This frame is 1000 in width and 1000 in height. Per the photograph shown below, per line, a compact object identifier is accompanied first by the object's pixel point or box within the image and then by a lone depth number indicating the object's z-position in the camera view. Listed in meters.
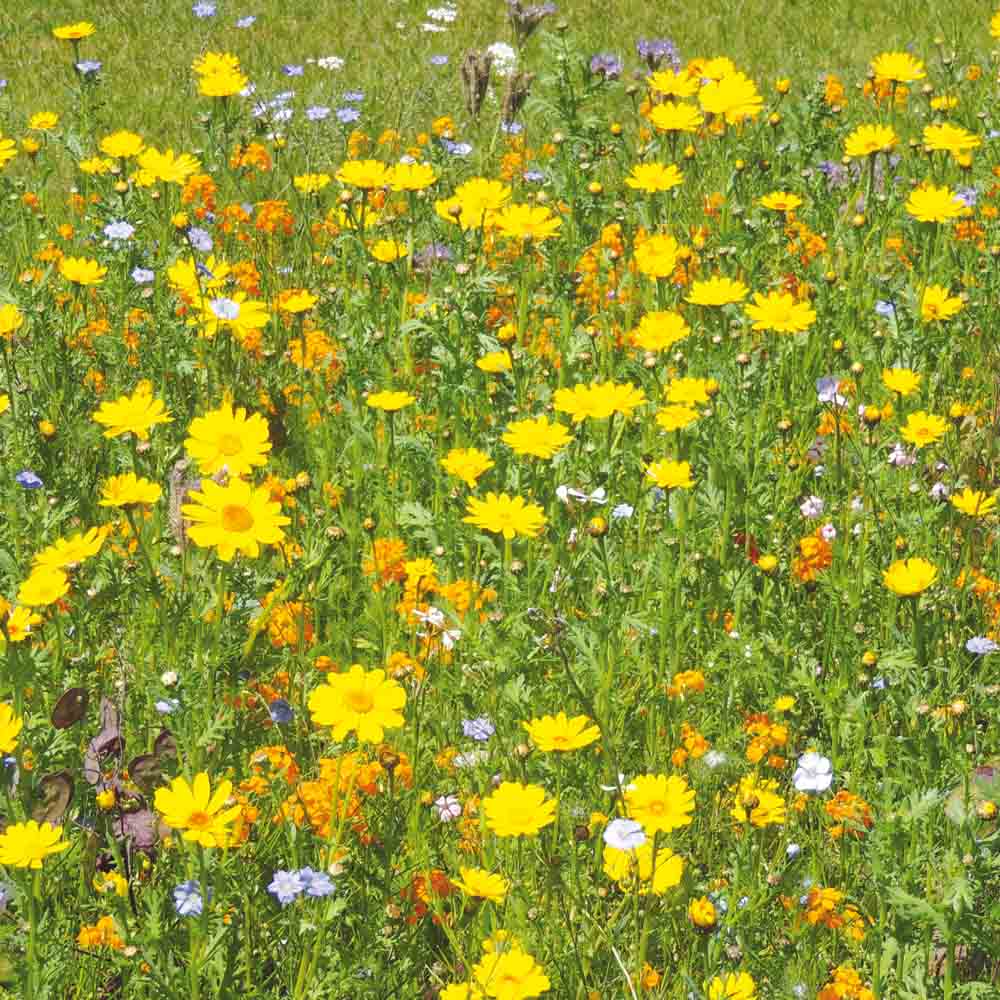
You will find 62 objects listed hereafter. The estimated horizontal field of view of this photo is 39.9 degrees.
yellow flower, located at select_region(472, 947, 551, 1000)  1.69
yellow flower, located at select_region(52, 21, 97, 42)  3.92
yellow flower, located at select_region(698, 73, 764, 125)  3.56
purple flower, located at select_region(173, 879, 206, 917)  1.76
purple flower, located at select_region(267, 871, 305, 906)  1.82
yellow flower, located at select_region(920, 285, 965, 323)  3.26
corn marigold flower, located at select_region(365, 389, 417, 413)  2.79
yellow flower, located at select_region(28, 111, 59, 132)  4.28
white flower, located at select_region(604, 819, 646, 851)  1.78
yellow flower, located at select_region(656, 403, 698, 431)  2.64
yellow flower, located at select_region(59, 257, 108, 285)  3.31
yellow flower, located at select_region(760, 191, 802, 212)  3.57
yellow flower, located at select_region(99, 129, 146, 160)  3.59
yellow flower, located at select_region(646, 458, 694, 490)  2.52
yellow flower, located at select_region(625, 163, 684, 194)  3.50
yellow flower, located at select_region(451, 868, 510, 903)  1.80
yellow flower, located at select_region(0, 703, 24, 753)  1.81
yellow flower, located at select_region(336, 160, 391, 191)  3.36
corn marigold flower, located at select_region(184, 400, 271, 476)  2.11
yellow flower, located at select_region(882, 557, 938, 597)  2.23
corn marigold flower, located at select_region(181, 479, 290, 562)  1.92
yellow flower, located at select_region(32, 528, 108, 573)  2.19
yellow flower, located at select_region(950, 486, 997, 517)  2.54
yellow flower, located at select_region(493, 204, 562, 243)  3.26
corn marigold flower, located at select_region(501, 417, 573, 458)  2.56
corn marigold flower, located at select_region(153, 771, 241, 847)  1.74
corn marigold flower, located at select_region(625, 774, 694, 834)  1.87
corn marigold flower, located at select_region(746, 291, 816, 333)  2.98
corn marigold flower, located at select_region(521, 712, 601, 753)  1.91
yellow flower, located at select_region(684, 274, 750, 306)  3.07
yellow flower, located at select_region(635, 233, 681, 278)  3.17
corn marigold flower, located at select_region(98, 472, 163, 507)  2.26
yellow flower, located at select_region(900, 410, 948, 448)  2.75
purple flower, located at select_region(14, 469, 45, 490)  2.76
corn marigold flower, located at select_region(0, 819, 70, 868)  1.69
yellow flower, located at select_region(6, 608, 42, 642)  2.01
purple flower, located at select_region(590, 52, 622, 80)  3.64
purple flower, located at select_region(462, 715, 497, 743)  2.20
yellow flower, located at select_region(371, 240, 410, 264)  3.41
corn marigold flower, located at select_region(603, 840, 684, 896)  1.89
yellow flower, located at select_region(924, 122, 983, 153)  3.63
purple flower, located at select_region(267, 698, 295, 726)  2.15
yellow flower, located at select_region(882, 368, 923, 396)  2.81
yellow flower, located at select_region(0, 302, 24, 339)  2.87
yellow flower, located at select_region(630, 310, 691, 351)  3.05
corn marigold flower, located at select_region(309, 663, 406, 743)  1.85
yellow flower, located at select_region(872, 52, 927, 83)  3.70
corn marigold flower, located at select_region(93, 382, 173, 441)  2.33
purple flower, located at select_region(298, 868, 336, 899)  1.79
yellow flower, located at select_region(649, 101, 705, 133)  3.51
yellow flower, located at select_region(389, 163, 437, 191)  3.37
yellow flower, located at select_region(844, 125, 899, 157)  3.53
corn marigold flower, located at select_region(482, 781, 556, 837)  1.81
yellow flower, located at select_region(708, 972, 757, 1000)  1.78
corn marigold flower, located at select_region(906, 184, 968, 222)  3.33
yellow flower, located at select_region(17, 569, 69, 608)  2.11
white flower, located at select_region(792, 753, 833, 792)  1.99
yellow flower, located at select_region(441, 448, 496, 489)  2.62
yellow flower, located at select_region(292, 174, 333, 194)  3.90
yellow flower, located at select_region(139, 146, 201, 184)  3.39
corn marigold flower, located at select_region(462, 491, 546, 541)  2.35
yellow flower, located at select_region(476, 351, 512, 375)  3.04
